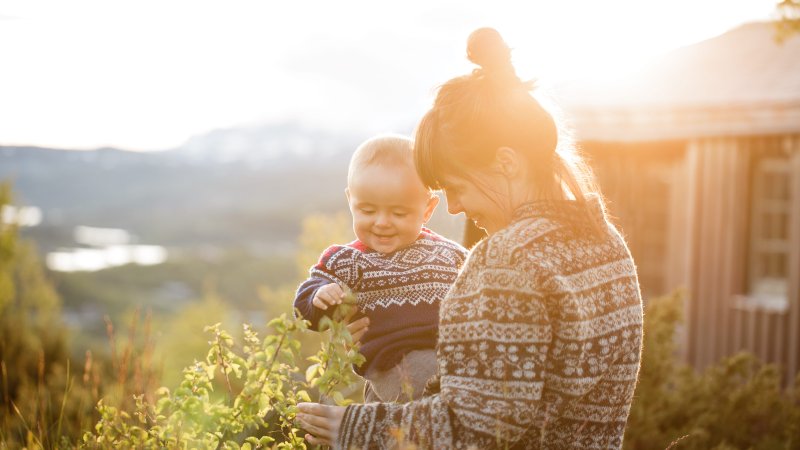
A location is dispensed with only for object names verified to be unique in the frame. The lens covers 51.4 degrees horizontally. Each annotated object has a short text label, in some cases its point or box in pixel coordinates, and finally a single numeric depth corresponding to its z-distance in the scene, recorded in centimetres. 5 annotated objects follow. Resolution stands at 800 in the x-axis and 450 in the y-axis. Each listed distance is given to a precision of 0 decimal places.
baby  246
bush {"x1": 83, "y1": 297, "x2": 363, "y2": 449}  215
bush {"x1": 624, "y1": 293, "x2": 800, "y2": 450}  470
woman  180
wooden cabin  873
